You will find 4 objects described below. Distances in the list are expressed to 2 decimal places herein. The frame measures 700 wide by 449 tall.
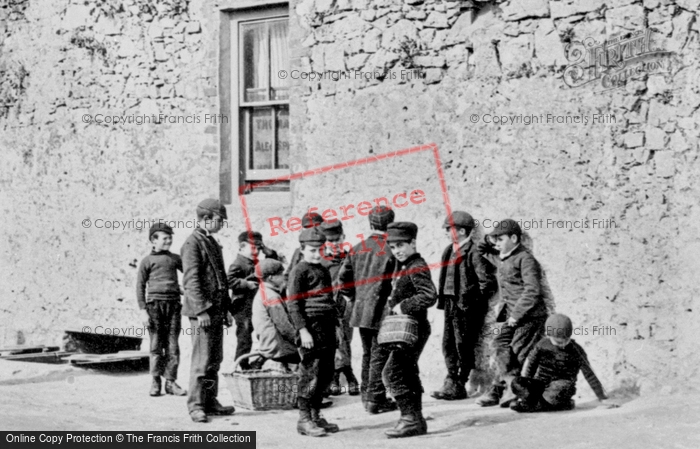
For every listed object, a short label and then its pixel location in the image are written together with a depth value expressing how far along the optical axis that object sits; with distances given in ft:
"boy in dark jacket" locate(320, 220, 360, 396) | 28.68
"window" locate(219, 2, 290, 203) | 34.01
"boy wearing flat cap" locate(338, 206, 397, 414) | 26.48
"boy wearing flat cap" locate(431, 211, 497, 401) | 28.35
